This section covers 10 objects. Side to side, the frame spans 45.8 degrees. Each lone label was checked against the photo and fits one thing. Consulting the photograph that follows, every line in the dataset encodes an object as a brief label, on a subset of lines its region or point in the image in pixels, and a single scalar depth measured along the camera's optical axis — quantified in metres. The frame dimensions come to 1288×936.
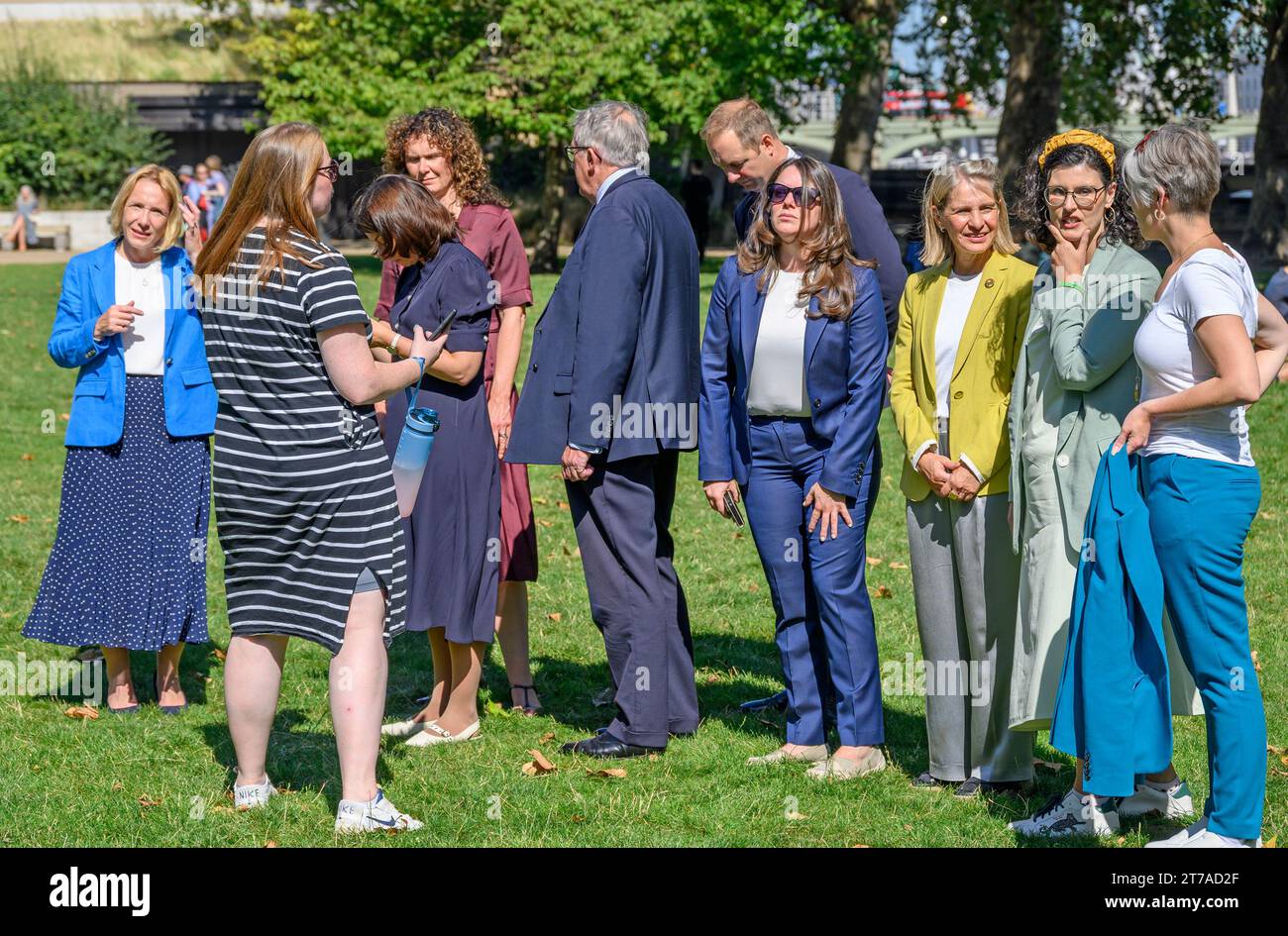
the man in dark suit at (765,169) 5.71
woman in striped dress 4.50
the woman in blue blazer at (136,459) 6.11
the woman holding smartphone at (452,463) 5.64
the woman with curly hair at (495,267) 5.93
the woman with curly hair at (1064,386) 4.62
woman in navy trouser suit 5.25
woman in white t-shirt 4.13
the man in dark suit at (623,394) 5.50
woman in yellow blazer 4.97
